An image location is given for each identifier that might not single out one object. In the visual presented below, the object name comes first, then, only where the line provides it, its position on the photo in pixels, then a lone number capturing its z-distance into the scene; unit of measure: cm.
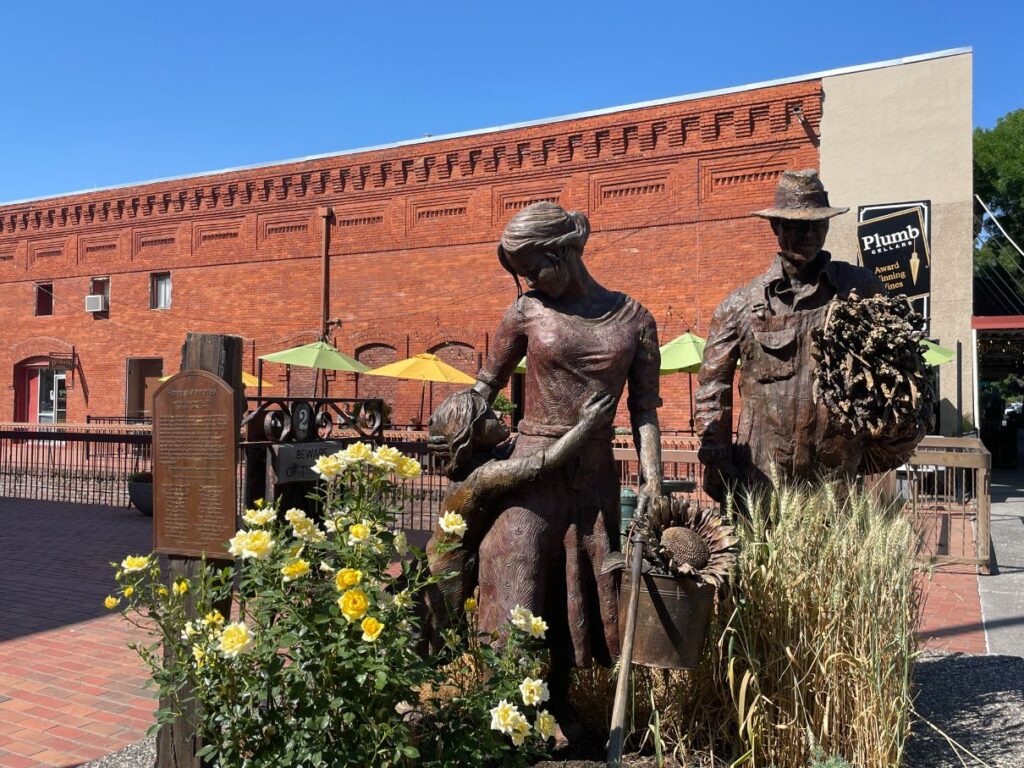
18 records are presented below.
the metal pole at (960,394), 1530
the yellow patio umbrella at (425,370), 1576
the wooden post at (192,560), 326
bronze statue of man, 371
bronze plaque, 344
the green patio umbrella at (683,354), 1273
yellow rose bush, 239
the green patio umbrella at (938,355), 1176
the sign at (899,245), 1527
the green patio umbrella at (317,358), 1558
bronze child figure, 321
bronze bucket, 273
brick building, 1560
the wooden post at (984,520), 820
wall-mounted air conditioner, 2359
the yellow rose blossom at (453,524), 279
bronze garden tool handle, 237
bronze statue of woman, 323
